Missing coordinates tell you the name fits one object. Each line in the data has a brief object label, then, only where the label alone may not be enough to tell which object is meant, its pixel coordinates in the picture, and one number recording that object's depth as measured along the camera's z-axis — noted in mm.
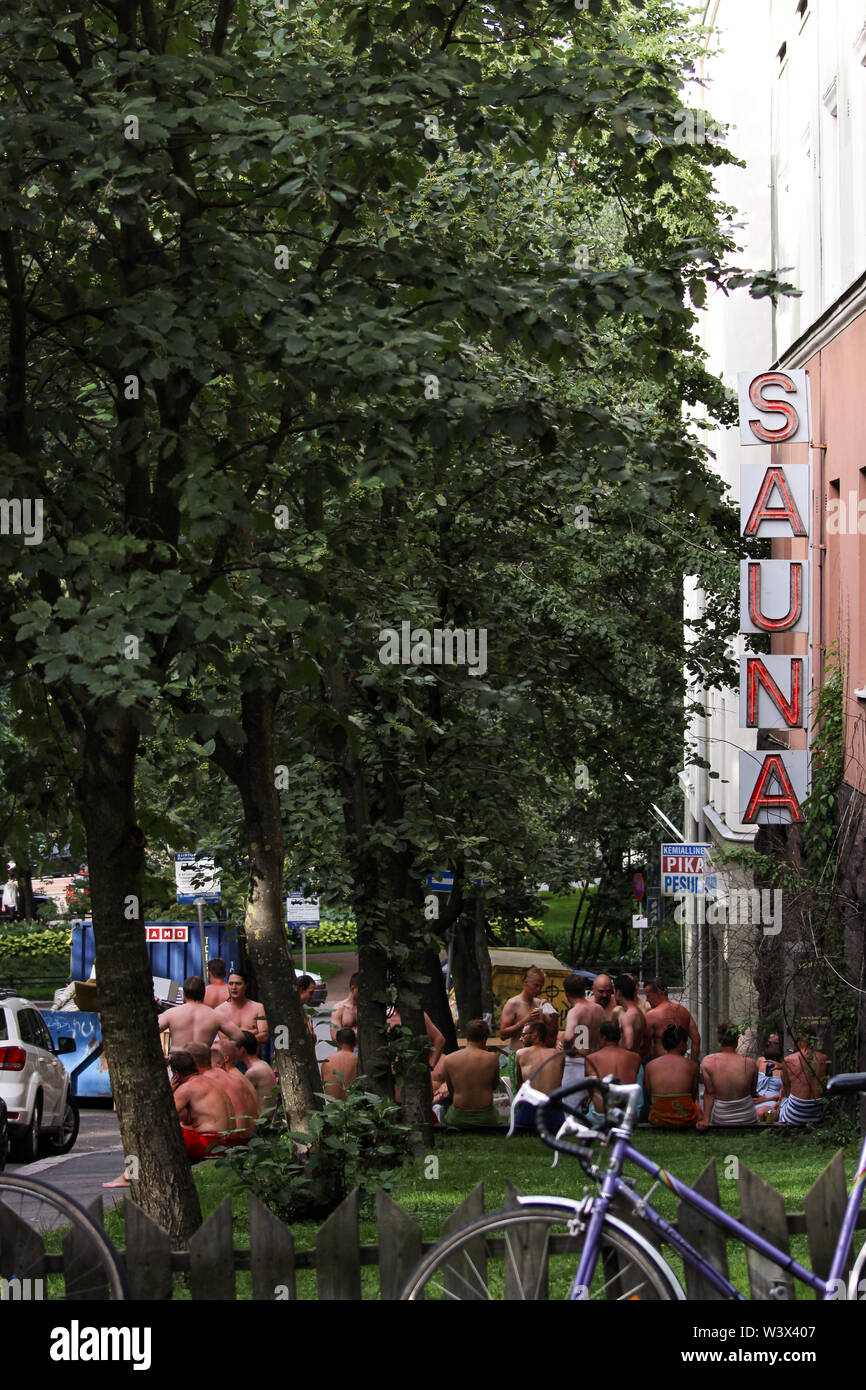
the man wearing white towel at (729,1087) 15867
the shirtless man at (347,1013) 16578
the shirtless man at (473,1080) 16266
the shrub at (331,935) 62175
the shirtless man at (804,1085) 15320
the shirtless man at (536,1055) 13875
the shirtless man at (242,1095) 13391
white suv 17375
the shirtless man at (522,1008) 18672
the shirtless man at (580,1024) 16812
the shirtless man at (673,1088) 16578
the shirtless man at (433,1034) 15605
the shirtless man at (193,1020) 15016
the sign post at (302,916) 28062
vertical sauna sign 17766
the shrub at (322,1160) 9305
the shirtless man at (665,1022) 17828
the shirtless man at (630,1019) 17328
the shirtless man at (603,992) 19016
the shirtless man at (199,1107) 13047
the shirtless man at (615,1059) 15078
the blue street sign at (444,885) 24275
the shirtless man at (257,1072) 14688
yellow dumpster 35031
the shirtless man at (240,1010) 16250
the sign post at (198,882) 17141
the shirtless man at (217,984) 17828
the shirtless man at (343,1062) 14586
